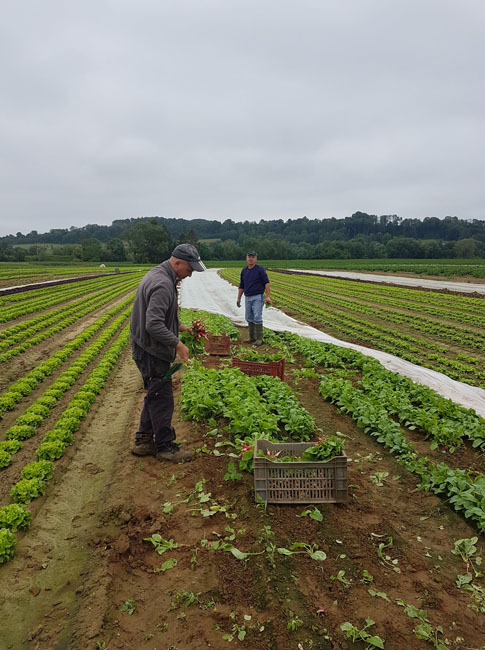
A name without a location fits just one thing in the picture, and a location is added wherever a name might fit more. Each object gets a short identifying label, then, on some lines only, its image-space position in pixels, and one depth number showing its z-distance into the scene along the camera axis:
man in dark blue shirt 10.80
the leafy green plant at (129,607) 2.99
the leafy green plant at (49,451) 5.31
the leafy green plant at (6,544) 3.52
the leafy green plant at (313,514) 3.92
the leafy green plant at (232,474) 4.56
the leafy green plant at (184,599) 3.02
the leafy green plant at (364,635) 2.62
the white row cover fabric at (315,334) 7.66
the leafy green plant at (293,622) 2.75
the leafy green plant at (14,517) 3.87
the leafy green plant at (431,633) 2.65
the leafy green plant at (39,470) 4.79
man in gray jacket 4.64
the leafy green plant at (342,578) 3.16
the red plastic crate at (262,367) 8.06
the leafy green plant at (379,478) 4.79
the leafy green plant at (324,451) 4.07
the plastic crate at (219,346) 10.34
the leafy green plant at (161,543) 3.62
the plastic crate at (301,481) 4.01
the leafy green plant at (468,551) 3.46
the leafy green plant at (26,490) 4.38
